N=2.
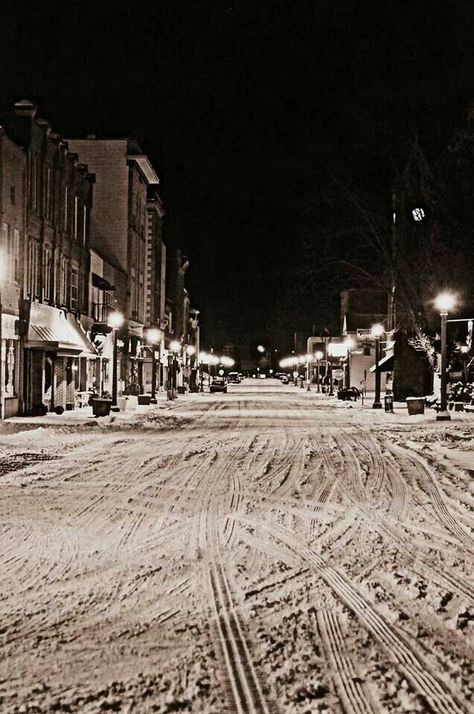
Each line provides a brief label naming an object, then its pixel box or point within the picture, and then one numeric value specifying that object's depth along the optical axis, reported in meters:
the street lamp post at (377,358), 48.39
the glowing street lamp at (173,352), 58.14
